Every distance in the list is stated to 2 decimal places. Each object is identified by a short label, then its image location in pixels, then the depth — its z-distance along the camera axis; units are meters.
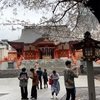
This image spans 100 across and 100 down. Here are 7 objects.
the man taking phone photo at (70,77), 8.10
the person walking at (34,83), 10.94
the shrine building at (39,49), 40.18
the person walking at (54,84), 10.98
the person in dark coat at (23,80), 10.86
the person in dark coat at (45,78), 15.68
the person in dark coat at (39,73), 15.34
